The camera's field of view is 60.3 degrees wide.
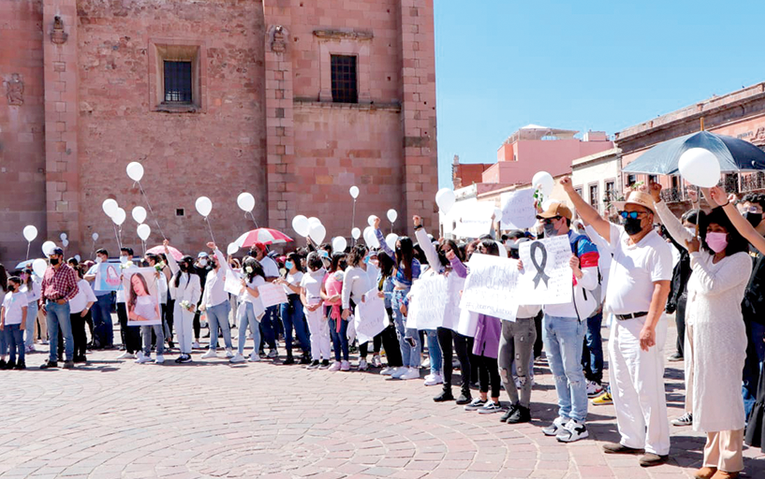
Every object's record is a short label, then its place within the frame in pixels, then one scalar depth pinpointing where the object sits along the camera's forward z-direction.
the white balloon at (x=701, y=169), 4.63
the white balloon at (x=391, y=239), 13.32
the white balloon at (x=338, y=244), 16.27
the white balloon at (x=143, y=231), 16.42
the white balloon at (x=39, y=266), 13.49
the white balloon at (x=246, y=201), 15.91
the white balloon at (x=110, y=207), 15.97
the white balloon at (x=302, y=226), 14.26
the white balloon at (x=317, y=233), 13.21
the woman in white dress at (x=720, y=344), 4.77
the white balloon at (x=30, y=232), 19.11
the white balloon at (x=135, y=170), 16.84
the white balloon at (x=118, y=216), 15.85
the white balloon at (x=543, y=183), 6.75
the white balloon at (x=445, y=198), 8.60
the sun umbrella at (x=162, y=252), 13.88
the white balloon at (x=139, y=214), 16.20
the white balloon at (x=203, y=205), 15.31
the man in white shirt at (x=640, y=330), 5.13
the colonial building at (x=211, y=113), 22.67
